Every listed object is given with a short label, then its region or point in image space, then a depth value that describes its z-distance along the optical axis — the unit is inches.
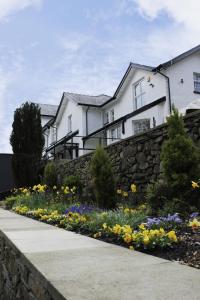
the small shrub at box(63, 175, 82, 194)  484.6
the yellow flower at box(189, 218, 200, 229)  144.1
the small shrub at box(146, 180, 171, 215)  262.5
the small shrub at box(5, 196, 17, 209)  490.6
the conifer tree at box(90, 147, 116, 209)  359.6
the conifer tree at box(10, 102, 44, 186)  722.2
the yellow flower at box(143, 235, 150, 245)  134.3
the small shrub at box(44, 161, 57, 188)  588.4
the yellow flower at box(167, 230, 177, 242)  137.4
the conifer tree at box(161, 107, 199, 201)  257.1
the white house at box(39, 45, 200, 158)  731.4
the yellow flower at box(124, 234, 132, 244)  144.7
